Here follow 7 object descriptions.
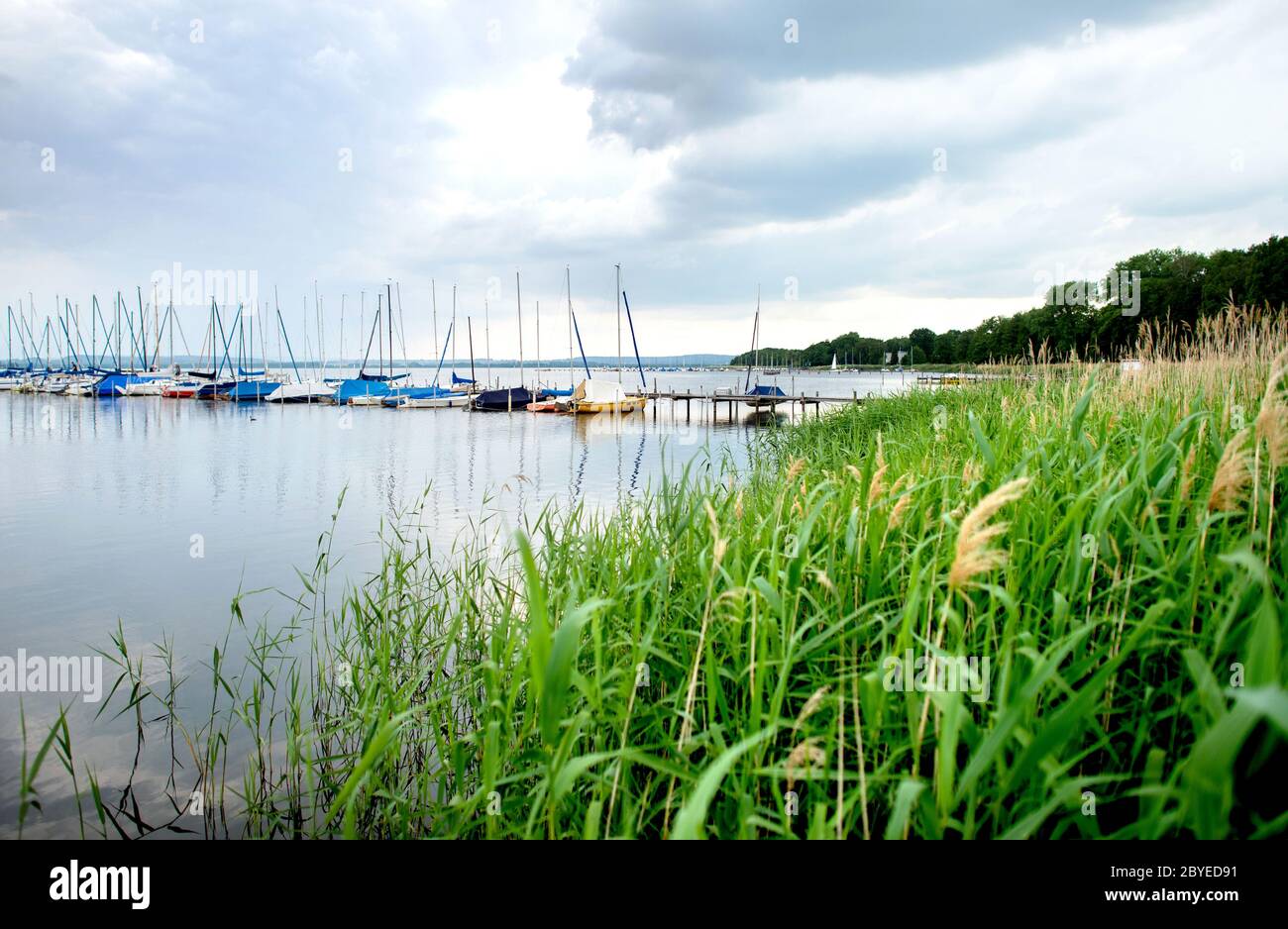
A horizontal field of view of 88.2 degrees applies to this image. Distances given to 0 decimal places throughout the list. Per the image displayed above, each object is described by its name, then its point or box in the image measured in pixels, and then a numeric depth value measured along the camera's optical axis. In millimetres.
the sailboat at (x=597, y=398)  54719
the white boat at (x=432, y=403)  61738
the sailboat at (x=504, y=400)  58656
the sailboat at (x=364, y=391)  62406
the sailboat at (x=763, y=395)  53438
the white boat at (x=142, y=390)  69188
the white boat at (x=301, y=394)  64125
